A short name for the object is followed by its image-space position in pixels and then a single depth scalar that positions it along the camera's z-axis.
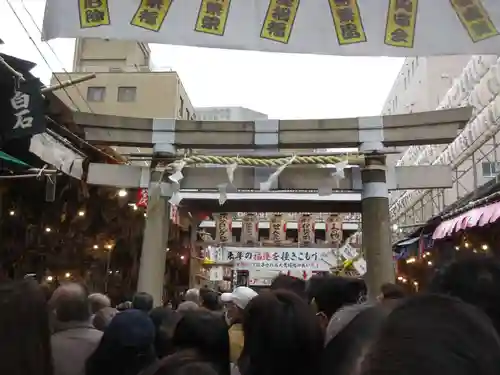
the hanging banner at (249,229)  21.23
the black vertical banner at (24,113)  7.22
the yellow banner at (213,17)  4.38
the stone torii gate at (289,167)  9.66
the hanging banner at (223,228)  20.50
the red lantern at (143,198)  10.78
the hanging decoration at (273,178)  9.83
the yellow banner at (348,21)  4.38
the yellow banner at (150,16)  4.36
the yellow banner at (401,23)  4.33
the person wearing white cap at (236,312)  4.19
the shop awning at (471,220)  8.37
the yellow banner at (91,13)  4.32
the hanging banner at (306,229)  21.34
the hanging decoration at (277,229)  21.72
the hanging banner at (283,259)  17.30
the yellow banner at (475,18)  4.25
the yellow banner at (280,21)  4.39
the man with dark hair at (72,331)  3.17
